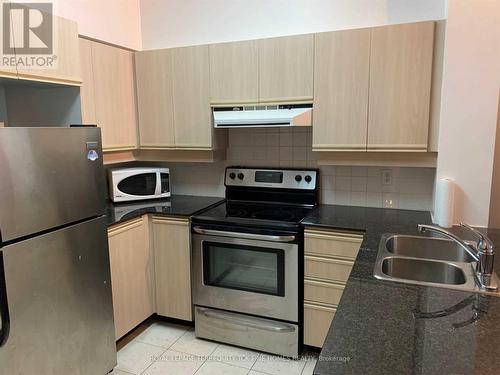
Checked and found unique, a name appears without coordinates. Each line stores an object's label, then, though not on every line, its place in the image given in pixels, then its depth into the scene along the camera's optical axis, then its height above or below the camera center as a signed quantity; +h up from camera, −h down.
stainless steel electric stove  2.36 -0.87
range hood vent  2.43 +0.17
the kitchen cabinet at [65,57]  2.03 +0.48
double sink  1.53 -0.56
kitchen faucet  1.40 -0.46
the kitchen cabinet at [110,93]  2.46 +0.34
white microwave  2.81 -0.32
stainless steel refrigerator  1.60 -0.54
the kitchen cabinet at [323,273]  2.25 -0.80
